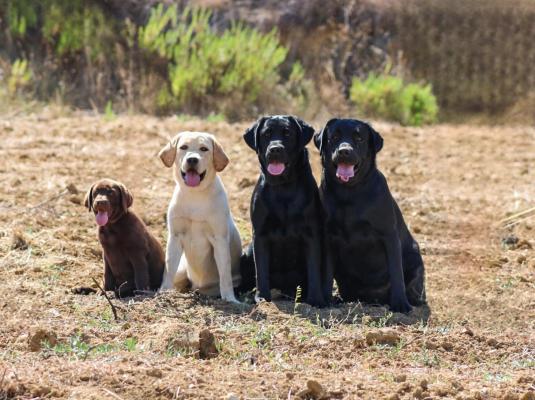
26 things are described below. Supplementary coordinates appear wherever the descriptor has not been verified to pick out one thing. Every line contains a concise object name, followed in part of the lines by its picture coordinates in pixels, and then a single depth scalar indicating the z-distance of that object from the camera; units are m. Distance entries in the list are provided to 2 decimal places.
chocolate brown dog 14.30
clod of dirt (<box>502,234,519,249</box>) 19.02
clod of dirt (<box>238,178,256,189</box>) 22.20
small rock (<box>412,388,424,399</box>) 10.16
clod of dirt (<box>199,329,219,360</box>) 11.50
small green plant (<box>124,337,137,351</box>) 11.52
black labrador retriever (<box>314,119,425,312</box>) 14.01
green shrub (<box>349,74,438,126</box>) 33.50
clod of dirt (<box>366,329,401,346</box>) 12.12
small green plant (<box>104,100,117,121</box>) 28.56
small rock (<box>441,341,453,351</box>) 12.20
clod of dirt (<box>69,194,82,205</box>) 19.98
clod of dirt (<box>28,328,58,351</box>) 11.62
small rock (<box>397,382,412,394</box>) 10.27
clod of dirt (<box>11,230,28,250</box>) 16.98
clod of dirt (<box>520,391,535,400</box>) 10.16
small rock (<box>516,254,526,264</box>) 17.92
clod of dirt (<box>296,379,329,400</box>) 9.98
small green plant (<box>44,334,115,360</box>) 11.30
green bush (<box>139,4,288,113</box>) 31.19
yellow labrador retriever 14.25
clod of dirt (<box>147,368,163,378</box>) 10.28
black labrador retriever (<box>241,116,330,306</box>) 14.13
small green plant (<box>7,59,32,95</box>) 30.42
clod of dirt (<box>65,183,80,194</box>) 20.30
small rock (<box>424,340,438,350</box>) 12.17
